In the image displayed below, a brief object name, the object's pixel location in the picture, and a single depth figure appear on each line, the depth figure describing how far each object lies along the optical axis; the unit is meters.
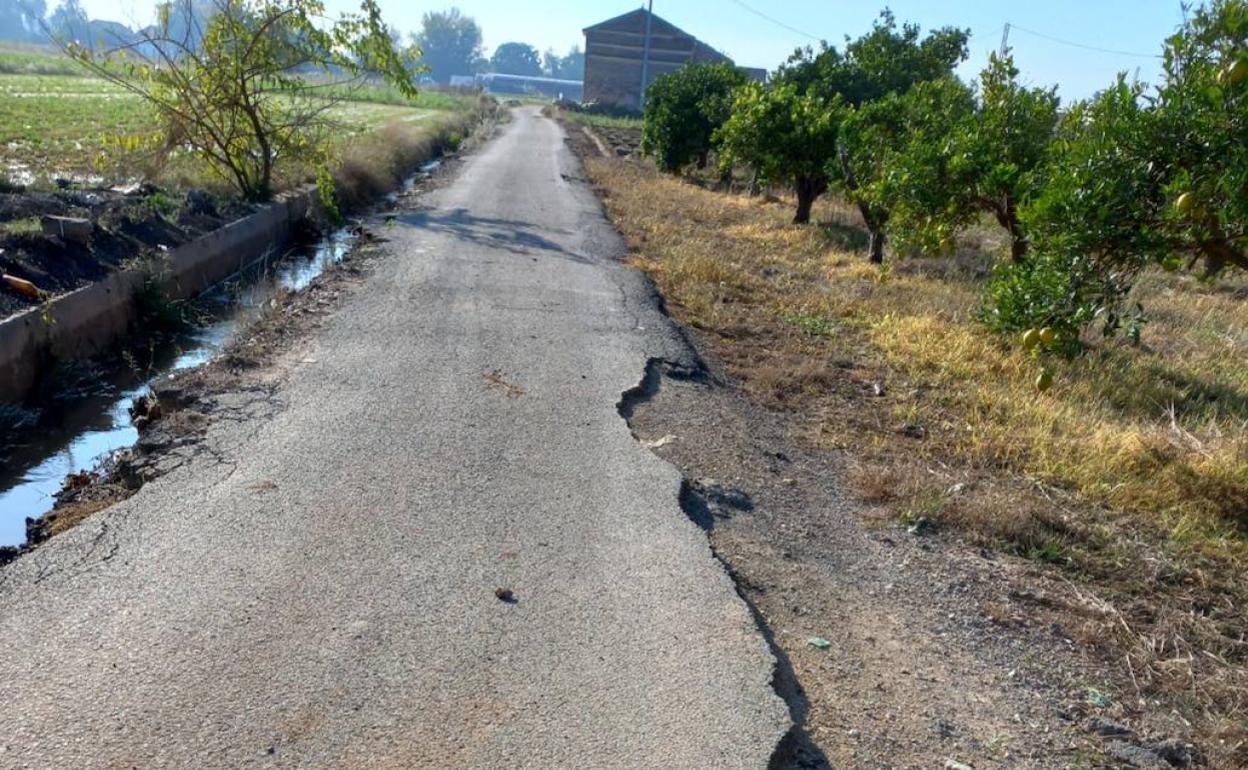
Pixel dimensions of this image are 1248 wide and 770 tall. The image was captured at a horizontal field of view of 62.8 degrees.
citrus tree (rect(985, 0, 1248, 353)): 5.20
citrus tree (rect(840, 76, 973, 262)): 11.20
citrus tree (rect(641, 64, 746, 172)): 31.89
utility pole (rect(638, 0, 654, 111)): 75.50
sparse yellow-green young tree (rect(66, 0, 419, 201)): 14.52
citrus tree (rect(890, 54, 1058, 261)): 10.98
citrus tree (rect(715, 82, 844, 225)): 19.28
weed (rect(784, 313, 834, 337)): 10.43
